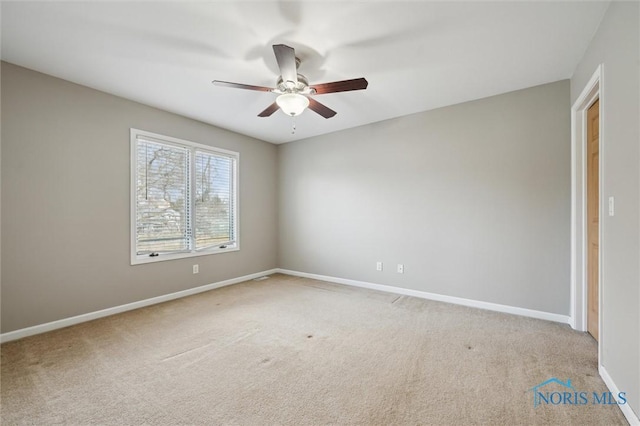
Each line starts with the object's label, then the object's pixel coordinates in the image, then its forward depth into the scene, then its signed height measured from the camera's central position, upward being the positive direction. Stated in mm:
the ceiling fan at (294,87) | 2105 +1071
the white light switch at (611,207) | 1750 +37
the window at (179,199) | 3439 +203
